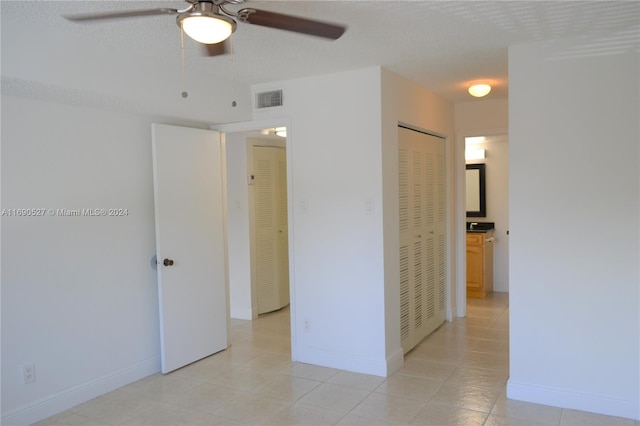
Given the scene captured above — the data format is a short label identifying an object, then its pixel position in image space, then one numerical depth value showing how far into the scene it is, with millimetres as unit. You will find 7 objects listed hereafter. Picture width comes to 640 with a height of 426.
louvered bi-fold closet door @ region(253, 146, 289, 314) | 5668
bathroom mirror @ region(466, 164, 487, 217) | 6738
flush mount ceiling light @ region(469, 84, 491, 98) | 4373
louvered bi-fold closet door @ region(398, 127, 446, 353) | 4281
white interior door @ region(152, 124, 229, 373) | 3912
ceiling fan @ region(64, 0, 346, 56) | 1972
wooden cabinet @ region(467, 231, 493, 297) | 6367
